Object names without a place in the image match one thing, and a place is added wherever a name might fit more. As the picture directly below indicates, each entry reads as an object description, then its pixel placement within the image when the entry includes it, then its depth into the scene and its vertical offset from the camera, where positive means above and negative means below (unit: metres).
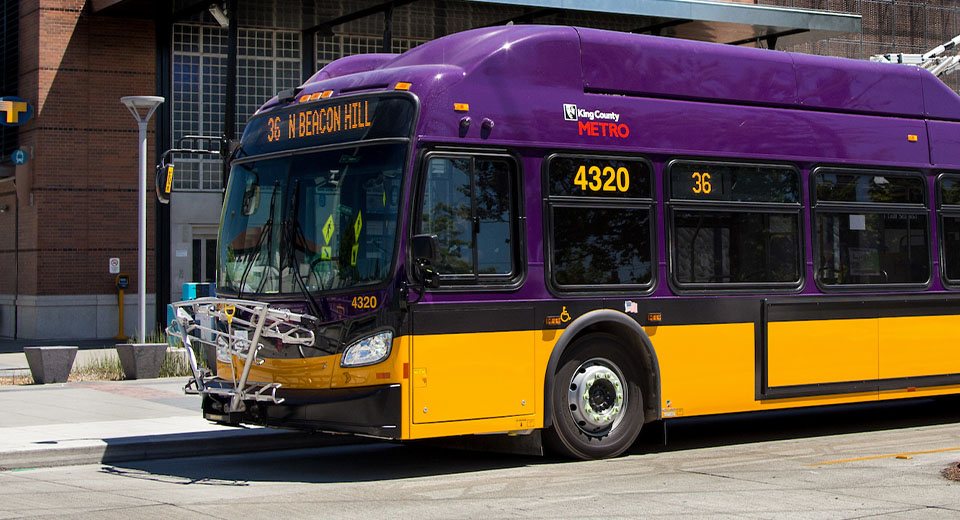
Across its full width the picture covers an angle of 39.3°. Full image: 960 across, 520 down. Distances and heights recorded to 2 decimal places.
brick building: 27.86 +4.60
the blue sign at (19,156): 27.92 +3.20
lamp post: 21.09 +2.38
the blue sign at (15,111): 27.53 +4.11
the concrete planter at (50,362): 18.34 -0.72
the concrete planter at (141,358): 18.84 -0.71
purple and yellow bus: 10.46 +0.48
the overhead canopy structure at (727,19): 27.80 +6.16
